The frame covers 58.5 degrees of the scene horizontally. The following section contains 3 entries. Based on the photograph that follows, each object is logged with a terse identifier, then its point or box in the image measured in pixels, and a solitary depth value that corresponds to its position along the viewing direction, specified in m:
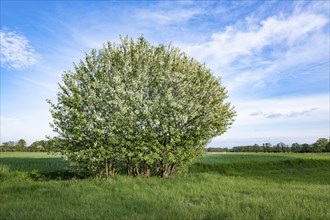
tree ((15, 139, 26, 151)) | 140.49
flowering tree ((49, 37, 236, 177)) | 21.38
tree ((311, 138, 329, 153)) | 144.50
